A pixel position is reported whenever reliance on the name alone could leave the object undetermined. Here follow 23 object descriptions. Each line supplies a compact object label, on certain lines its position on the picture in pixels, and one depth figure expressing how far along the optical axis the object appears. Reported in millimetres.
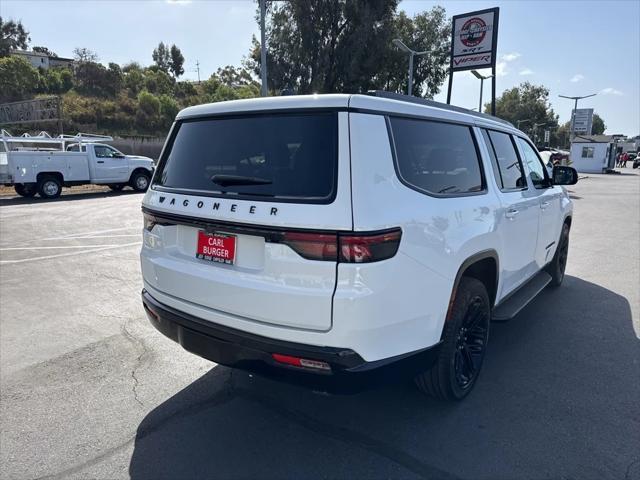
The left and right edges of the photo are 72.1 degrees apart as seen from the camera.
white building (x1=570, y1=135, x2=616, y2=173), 40281
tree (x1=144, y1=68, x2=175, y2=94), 71000
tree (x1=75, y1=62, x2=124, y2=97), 63844
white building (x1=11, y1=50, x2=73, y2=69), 88062
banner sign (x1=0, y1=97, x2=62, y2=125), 26016
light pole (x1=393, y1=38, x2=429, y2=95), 23425
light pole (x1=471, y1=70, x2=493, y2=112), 28575
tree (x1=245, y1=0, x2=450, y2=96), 26609
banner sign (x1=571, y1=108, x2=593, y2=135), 51625
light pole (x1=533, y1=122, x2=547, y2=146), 81806
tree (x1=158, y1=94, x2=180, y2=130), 59031
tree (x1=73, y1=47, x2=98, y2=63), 68319
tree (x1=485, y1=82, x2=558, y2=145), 82188
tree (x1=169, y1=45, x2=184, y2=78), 104938
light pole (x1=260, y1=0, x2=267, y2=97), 15602
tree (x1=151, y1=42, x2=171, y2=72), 105125
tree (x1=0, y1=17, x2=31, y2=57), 83644
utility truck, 15289
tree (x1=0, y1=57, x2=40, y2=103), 49959
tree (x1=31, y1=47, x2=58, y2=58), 97875
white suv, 2160
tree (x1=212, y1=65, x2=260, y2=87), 100469
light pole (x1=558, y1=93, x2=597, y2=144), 48656
